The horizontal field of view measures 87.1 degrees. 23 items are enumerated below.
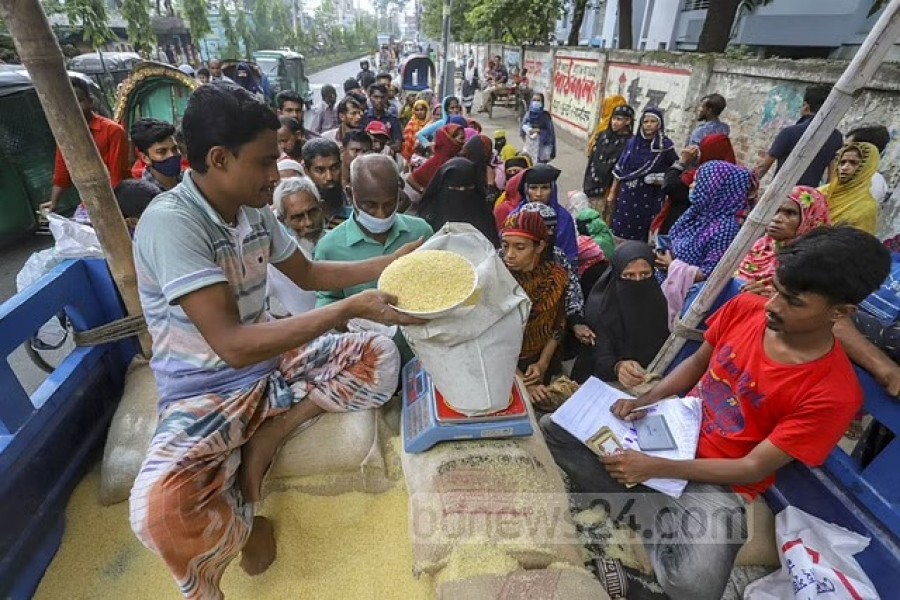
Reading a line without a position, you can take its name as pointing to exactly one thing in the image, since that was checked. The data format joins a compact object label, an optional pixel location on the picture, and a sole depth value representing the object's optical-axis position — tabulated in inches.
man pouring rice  55.6
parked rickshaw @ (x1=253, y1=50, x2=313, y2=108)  601.0
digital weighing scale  71.5
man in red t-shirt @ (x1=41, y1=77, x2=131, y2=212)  158.6
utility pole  422.0
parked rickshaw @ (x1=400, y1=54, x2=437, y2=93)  533.6
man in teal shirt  99.0
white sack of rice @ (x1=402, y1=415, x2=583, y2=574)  64.6
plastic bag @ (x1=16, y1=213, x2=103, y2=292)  96.7
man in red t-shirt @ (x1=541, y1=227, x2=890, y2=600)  60.9
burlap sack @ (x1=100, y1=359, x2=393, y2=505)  75.5
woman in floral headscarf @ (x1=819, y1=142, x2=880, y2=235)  136.5
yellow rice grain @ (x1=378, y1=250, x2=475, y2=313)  62.1
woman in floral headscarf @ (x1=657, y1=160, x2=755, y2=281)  135.3
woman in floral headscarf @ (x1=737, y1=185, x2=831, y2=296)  111.7
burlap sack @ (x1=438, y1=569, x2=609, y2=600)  59.1
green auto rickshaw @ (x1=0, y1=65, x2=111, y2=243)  214.4
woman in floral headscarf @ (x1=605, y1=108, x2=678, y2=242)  200.1
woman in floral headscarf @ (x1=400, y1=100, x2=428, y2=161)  281.0
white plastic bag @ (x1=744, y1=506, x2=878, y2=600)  59.7
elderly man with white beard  104.7
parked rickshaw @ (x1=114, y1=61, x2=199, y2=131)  252.6
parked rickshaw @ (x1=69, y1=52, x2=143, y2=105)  390.3
